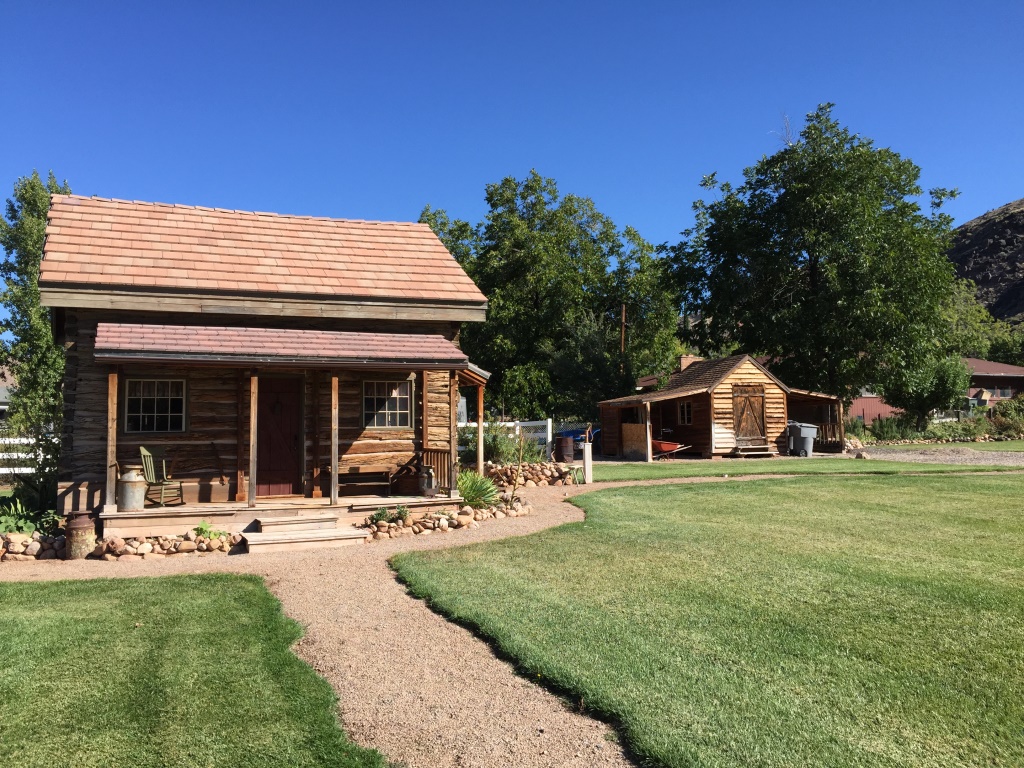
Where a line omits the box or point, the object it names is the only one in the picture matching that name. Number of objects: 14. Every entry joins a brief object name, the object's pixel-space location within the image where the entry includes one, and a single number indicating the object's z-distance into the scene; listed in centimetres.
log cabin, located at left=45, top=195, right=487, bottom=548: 1191
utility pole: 3556
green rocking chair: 1179
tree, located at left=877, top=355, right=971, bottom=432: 3412
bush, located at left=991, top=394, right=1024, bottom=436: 3672
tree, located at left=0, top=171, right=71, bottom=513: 1336
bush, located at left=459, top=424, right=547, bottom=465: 1866
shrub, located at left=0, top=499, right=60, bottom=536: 1104
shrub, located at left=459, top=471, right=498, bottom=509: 1336
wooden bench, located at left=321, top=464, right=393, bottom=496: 1384
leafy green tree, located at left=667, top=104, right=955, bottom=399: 3234
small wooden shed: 2711
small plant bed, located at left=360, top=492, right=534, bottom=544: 1165
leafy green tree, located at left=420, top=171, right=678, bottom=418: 3594
